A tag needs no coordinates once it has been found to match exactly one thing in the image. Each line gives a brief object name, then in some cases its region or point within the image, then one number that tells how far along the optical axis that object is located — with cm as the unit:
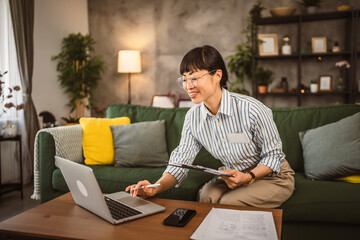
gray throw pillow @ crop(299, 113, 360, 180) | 191
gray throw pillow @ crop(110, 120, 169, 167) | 243
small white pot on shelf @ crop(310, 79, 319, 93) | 433
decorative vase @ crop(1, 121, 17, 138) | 322
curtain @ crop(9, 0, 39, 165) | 373
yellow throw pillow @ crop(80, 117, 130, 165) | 251
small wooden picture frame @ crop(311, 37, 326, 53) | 437
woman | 153
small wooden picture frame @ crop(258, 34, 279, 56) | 444
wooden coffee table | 103
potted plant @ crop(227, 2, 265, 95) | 447
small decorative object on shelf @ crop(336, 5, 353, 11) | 411
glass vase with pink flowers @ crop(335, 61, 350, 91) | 427
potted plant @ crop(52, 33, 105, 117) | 452
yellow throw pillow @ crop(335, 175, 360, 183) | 190
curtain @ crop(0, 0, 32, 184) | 362
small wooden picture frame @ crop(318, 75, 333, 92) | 436
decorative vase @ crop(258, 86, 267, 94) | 444
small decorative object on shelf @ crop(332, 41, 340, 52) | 425
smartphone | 109
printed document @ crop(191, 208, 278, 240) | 98
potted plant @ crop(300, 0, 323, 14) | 427
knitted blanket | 239
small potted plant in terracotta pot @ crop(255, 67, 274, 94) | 444
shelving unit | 416
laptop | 111
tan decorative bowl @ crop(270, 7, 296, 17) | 427
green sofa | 166
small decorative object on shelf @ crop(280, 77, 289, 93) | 445
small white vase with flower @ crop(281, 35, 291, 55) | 437
